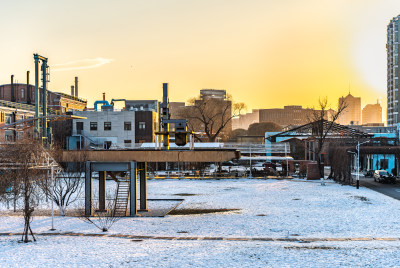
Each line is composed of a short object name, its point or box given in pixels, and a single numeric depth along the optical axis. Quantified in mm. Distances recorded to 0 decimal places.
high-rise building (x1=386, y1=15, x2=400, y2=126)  141625
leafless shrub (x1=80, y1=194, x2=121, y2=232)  23506
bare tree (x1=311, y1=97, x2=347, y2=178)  56562
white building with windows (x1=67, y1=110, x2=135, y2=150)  80562
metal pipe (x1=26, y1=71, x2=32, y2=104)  89375
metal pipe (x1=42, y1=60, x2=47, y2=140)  57250
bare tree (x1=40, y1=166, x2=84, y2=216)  28516
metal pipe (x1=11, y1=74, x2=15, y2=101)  89250
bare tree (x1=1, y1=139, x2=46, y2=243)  21125
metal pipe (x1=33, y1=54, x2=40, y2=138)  54469
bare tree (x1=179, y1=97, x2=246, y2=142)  91269
